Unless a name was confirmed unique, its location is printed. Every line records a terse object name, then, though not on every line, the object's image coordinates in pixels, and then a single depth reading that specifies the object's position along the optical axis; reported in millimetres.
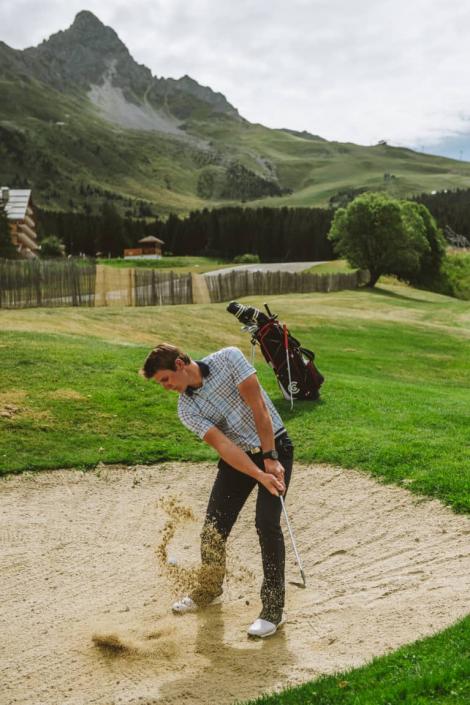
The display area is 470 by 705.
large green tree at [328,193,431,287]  68962
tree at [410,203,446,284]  82312
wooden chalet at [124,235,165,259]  111062
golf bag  15352
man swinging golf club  5977
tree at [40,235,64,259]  100438
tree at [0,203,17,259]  60219
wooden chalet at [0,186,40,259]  87900
